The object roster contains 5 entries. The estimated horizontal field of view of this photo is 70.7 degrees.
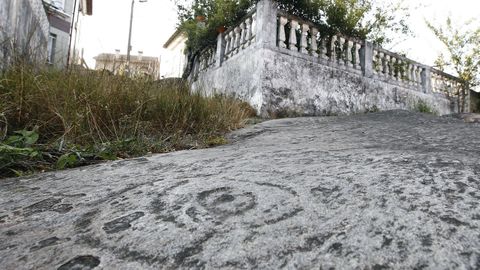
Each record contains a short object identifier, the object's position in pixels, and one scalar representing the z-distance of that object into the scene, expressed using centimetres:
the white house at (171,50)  1481
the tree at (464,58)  949
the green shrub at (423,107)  708
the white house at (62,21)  1360
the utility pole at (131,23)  1554
